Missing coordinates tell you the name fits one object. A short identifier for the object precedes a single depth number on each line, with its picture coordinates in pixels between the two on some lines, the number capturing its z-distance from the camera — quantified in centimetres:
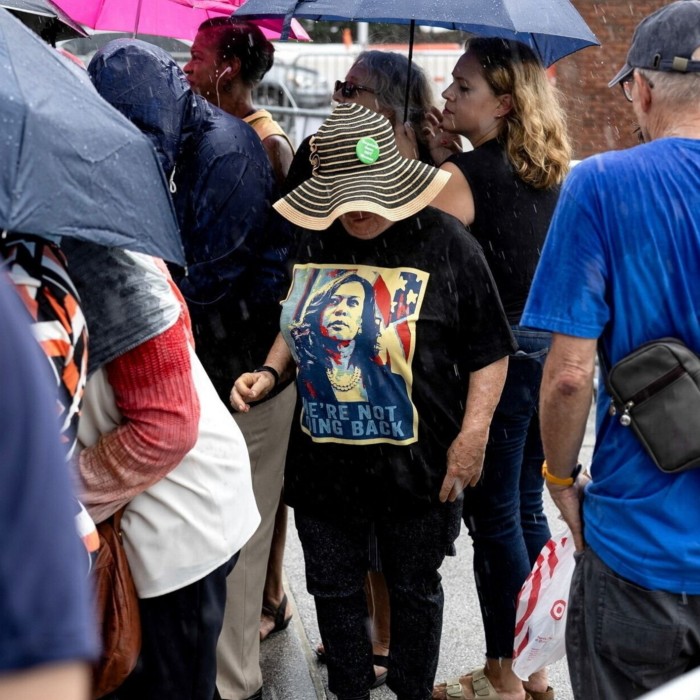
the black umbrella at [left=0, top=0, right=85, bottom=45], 372
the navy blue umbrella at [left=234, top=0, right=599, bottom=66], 333
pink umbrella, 482
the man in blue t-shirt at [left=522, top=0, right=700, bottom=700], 214
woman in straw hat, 293
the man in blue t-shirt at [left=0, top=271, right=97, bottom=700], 93
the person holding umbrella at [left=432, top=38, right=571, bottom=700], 335
